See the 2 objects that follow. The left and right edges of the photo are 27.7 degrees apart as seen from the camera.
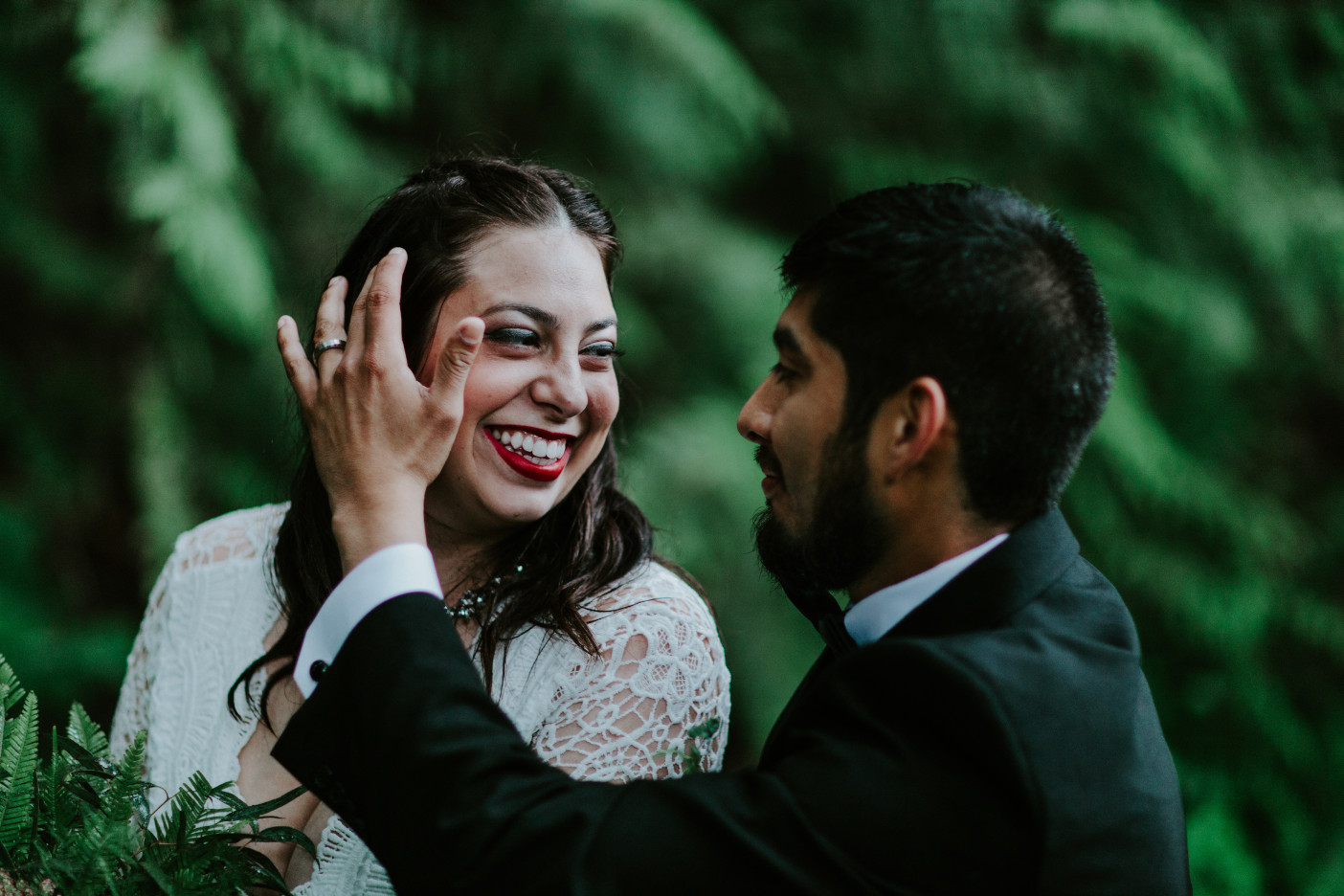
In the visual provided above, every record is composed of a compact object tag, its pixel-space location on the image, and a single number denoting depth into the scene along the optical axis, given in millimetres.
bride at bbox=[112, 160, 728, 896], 1719
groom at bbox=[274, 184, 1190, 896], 1457
